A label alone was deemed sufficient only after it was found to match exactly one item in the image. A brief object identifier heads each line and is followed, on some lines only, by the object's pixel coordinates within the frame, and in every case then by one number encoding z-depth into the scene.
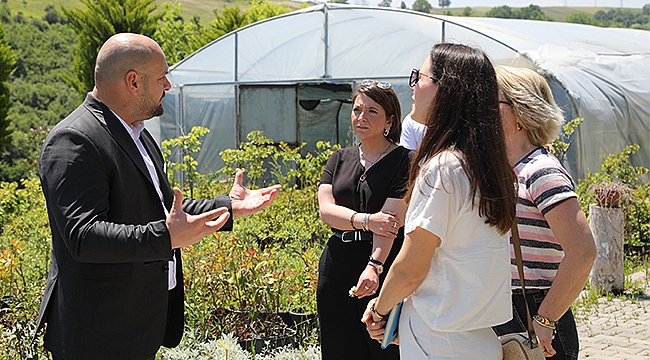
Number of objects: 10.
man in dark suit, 2.46
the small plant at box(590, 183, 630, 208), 6.93
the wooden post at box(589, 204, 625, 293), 6.98
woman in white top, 2.29
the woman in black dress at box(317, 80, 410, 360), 3.47
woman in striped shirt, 2.56
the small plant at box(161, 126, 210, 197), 8.57
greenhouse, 11.05
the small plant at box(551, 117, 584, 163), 8.66
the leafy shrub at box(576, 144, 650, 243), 8.54
